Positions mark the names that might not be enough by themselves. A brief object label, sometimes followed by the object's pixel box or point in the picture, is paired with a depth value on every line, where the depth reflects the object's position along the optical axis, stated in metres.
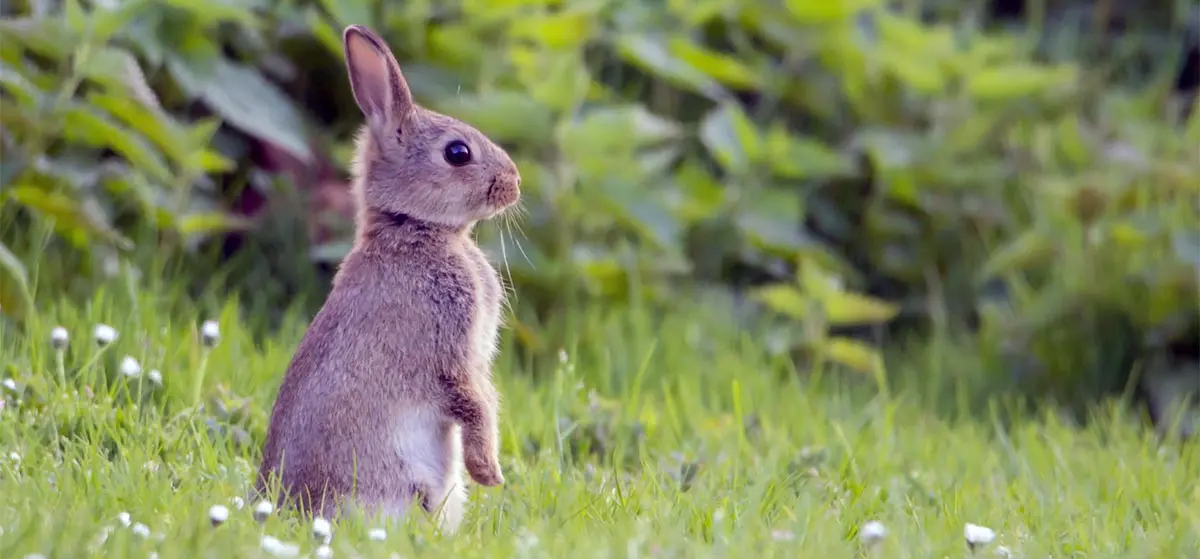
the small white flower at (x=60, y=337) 9.07
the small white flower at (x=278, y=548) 6.50
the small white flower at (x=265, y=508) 7.06
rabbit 7.67
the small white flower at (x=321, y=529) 6.86
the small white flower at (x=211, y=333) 9.09
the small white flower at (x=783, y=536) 7.21
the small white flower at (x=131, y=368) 9.13
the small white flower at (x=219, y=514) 6.90
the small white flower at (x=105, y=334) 9.10
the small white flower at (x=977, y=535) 7.33
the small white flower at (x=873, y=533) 6.99
